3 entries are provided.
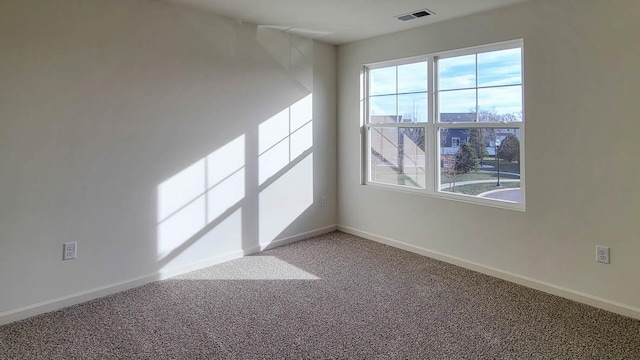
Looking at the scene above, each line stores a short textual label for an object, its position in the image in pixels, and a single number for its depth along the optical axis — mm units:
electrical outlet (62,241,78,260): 2633
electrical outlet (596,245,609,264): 2631
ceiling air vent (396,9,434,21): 3234
